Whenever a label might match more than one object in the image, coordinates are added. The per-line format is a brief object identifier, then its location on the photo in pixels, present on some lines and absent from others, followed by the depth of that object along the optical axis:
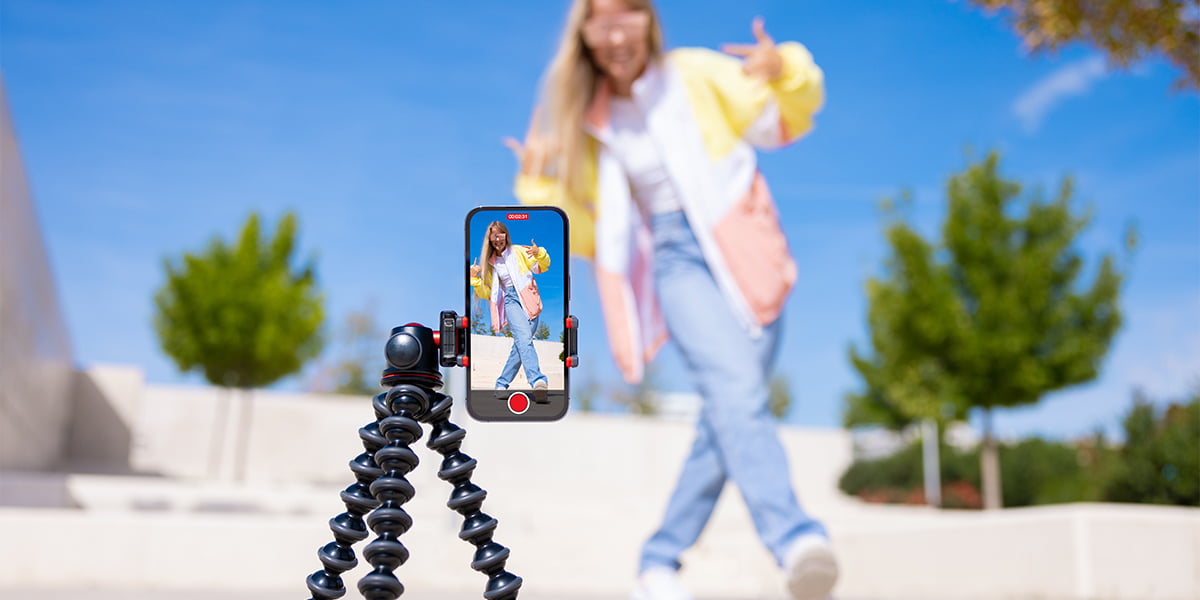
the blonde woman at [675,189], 3.40
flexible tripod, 1.49
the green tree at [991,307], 14.13
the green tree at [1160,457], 7.43
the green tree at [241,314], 17.48
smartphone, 1.50
